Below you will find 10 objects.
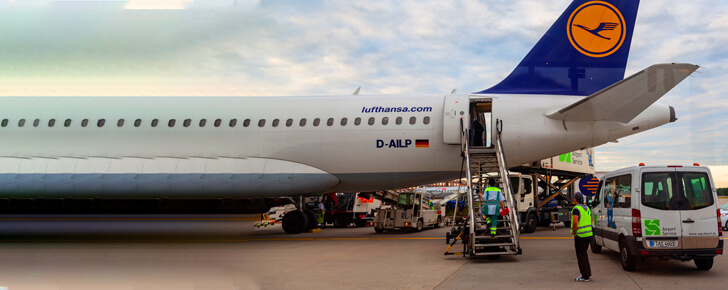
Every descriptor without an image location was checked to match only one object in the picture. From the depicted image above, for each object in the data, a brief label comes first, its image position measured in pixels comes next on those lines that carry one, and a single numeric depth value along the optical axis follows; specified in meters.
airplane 14.15
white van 8.46
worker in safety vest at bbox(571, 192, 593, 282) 8.15
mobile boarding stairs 10.91
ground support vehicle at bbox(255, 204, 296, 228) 24.16
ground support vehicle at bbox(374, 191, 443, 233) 19.33
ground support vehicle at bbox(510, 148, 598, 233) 18.36
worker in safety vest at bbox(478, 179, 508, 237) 11.16
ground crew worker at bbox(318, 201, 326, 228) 23.11
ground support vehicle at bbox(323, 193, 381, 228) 24.58
